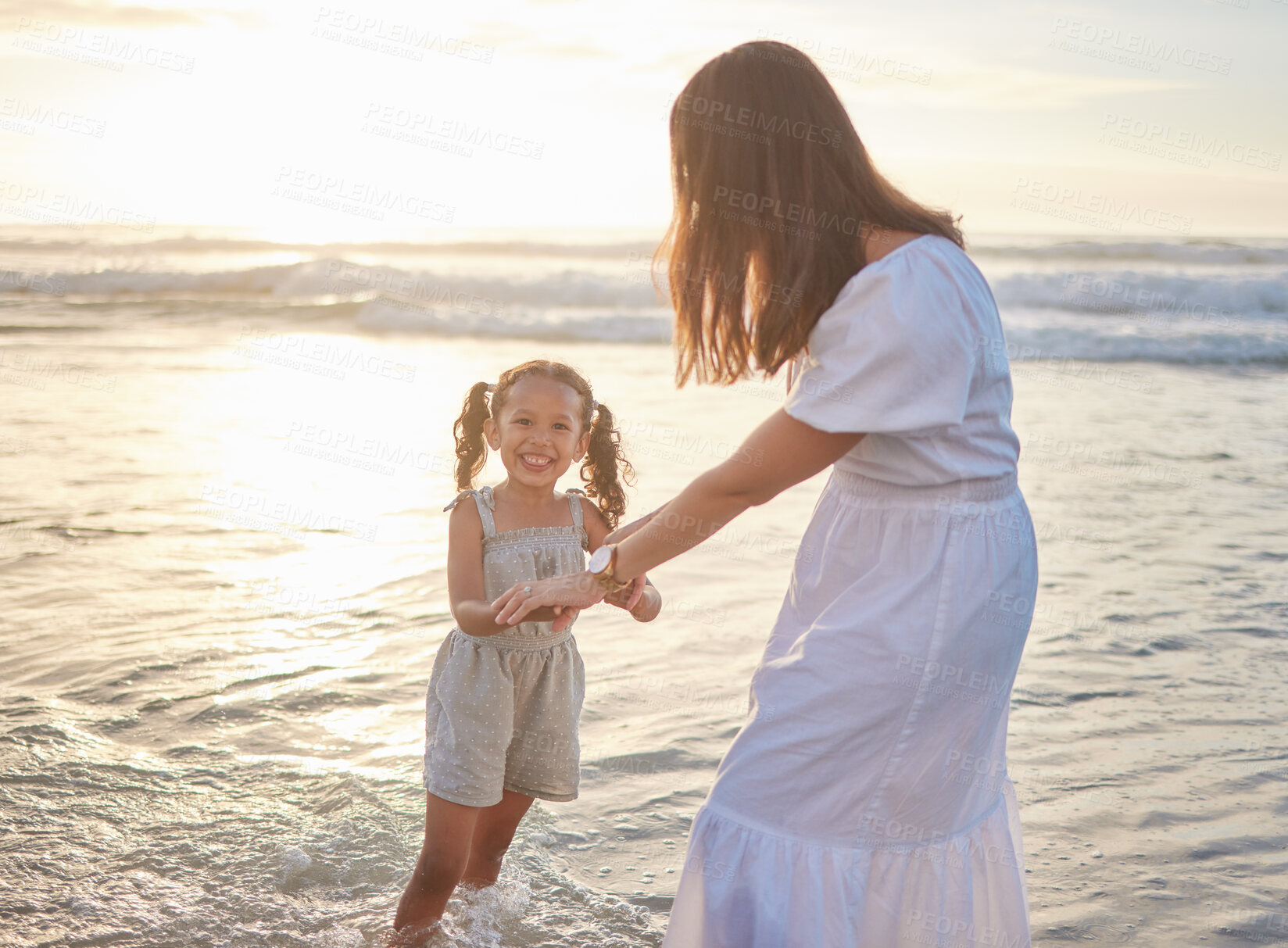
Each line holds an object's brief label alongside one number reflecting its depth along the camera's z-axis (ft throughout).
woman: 6.25
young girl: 8.91
